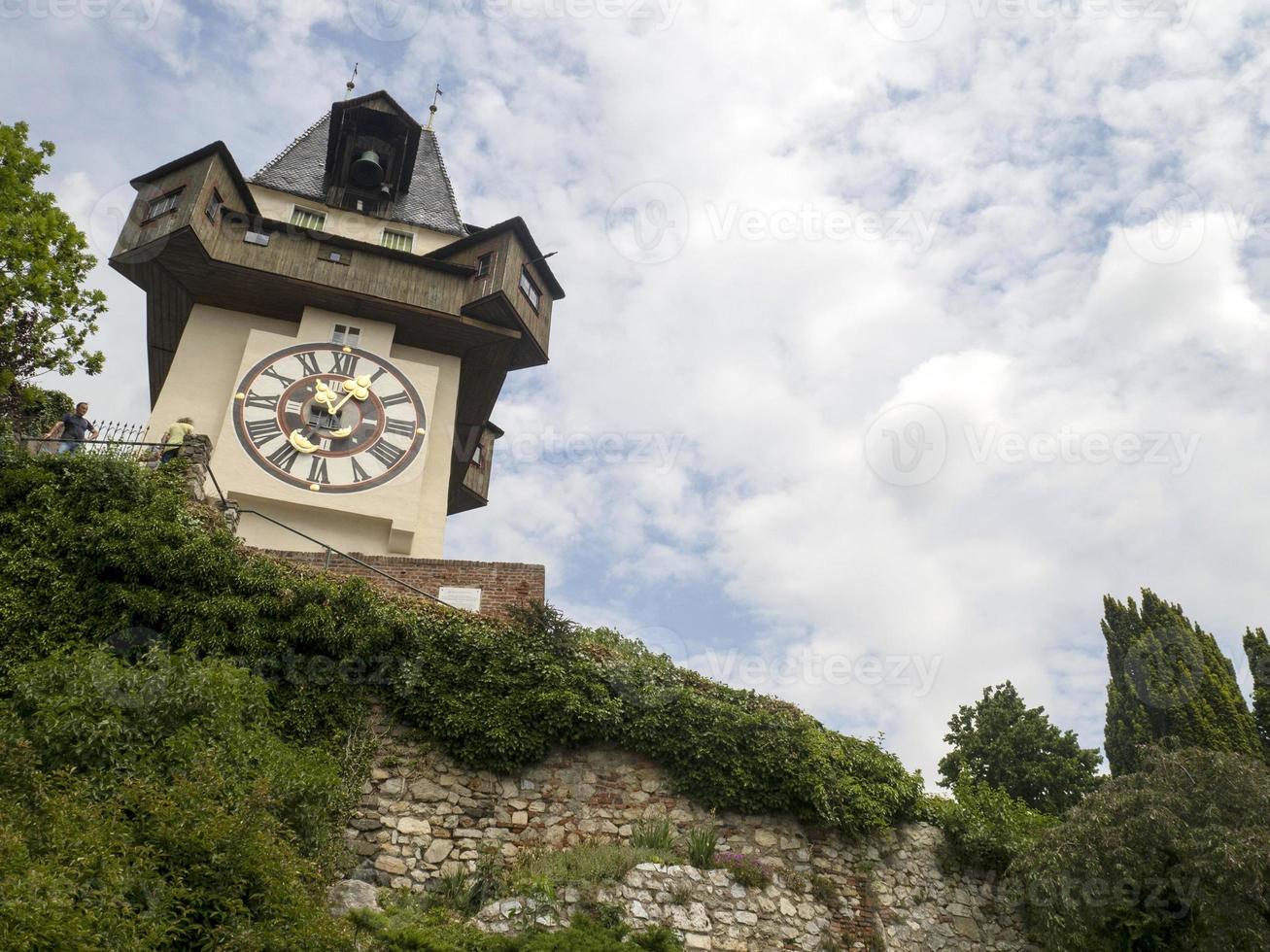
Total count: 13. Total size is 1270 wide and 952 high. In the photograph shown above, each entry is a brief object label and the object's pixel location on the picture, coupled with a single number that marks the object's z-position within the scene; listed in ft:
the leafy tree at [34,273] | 53.47
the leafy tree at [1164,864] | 35.81
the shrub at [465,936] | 30.45
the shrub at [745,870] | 38.65
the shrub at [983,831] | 43.42
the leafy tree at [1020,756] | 70.33
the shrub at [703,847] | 38.93
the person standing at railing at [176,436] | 50.57
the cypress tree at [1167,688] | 62.28
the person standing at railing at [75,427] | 52.03
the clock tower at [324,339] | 64.49
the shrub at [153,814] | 22.45
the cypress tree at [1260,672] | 63.00
